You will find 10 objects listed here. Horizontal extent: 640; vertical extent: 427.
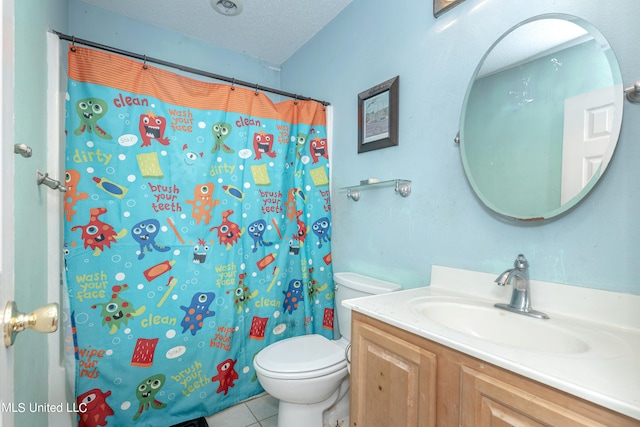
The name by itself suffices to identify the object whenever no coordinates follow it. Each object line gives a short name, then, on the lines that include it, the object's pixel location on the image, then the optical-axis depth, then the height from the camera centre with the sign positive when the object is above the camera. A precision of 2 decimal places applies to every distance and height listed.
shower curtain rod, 1.32 +0.74
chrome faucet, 0.97 -0.26
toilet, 1.30 -0.73
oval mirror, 0.89 +0.31
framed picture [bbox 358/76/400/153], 1.52 +0.50
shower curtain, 1.38 -0.16
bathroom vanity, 0.57 -0.36
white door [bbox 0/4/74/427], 0.43 +0.02
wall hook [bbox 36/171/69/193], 1.13 +0.09
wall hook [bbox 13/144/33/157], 0.70 +0.13
